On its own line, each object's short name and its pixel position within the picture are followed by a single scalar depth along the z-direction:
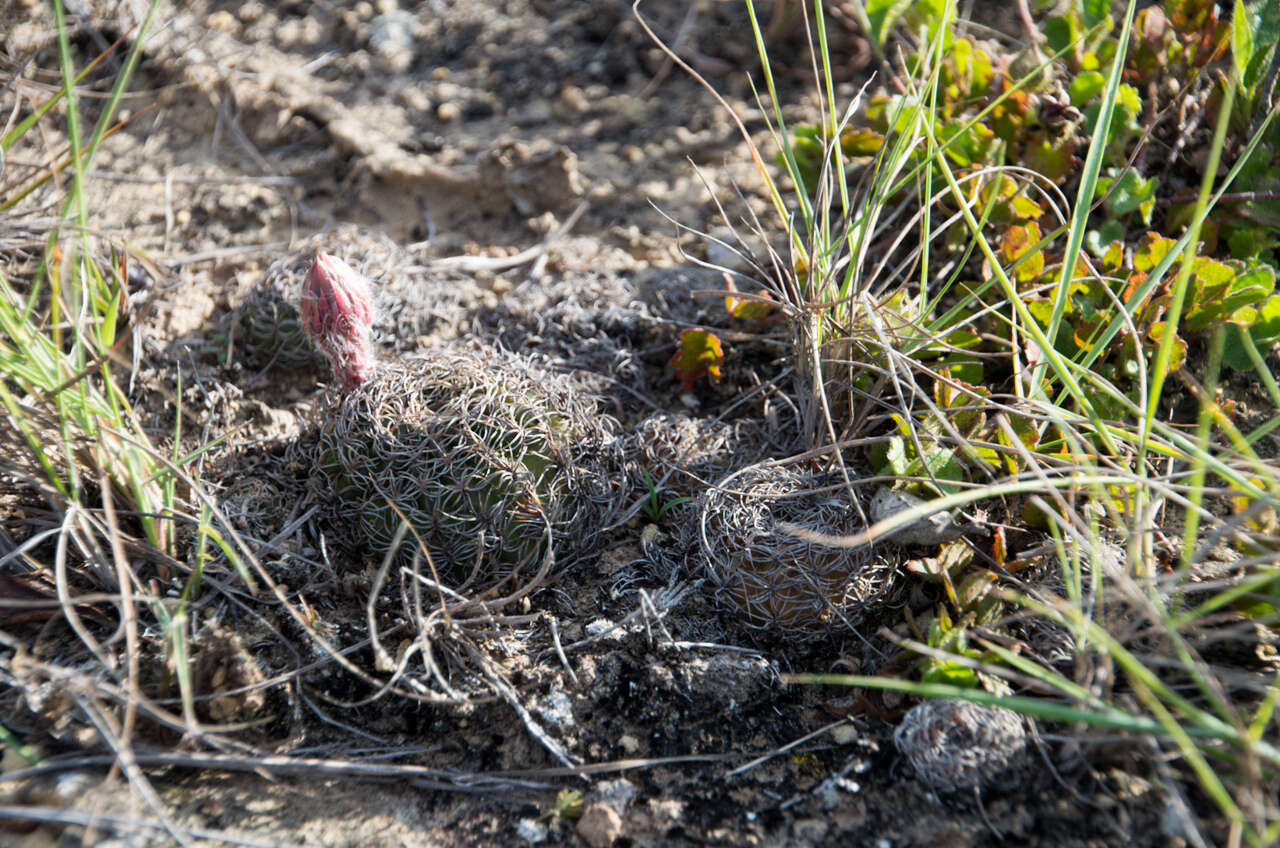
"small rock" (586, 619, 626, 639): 0.86
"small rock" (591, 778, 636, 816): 0.83
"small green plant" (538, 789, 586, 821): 0.83
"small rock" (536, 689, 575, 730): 0.84
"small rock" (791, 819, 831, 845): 0.82
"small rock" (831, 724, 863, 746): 0.84
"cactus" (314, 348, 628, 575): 0.86
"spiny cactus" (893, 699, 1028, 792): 0.82
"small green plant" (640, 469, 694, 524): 0.88
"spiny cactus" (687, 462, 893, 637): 0.85
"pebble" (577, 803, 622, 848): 0.82
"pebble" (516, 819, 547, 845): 0.82
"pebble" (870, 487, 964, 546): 0.85
